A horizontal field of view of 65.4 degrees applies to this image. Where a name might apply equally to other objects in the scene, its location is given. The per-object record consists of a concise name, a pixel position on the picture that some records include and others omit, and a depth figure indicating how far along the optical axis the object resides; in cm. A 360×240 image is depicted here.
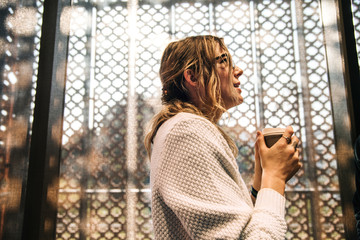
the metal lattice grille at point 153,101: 164
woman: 50
